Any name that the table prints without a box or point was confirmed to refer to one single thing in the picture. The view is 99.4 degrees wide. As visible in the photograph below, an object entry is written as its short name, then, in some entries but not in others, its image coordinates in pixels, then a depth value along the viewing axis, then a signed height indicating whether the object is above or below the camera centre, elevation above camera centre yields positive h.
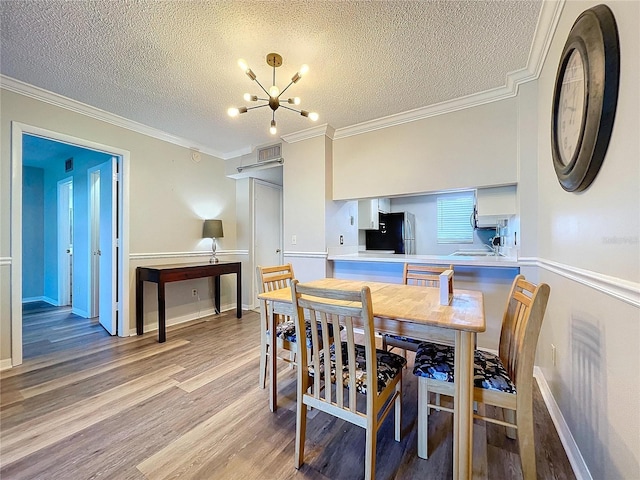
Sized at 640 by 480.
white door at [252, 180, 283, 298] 4.53 +0.30
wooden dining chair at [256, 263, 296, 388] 1.89 -0.64
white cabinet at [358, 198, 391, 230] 4.35 +0.40
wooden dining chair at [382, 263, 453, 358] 2.35 -0.32
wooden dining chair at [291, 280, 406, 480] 1.18 -0.67
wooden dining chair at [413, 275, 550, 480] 1.14 -0.66
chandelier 1.86 +1.09
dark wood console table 3.02 -0.42
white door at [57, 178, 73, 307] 4.59 -0.06
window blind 5.02 +0.39
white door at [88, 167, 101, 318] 3.81 +0.04
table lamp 3.91 +0.16
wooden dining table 1.20 -0.43
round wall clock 1.02 +0.63
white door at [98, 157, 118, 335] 3.21 -0.06
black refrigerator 4.93 +0.08
